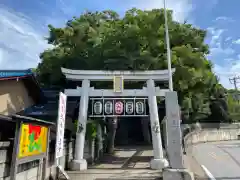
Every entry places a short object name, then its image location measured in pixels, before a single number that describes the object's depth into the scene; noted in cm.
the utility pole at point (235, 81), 5295
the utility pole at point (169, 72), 1045
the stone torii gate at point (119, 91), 1169
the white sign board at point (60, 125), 834
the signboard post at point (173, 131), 878
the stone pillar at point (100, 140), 1526
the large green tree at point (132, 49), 1469
